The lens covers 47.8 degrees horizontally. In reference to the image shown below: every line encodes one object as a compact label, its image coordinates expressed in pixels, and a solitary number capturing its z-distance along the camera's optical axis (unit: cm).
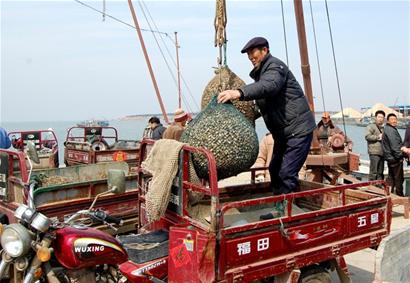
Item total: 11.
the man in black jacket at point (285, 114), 427
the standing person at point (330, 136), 892
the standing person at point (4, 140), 623
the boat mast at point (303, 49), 730
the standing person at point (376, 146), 949
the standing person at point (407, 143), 861
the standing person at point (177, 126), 684
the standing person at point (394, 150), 880
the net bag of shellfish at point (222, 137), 415
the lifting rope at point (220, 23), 467
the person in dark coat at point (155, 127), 993
